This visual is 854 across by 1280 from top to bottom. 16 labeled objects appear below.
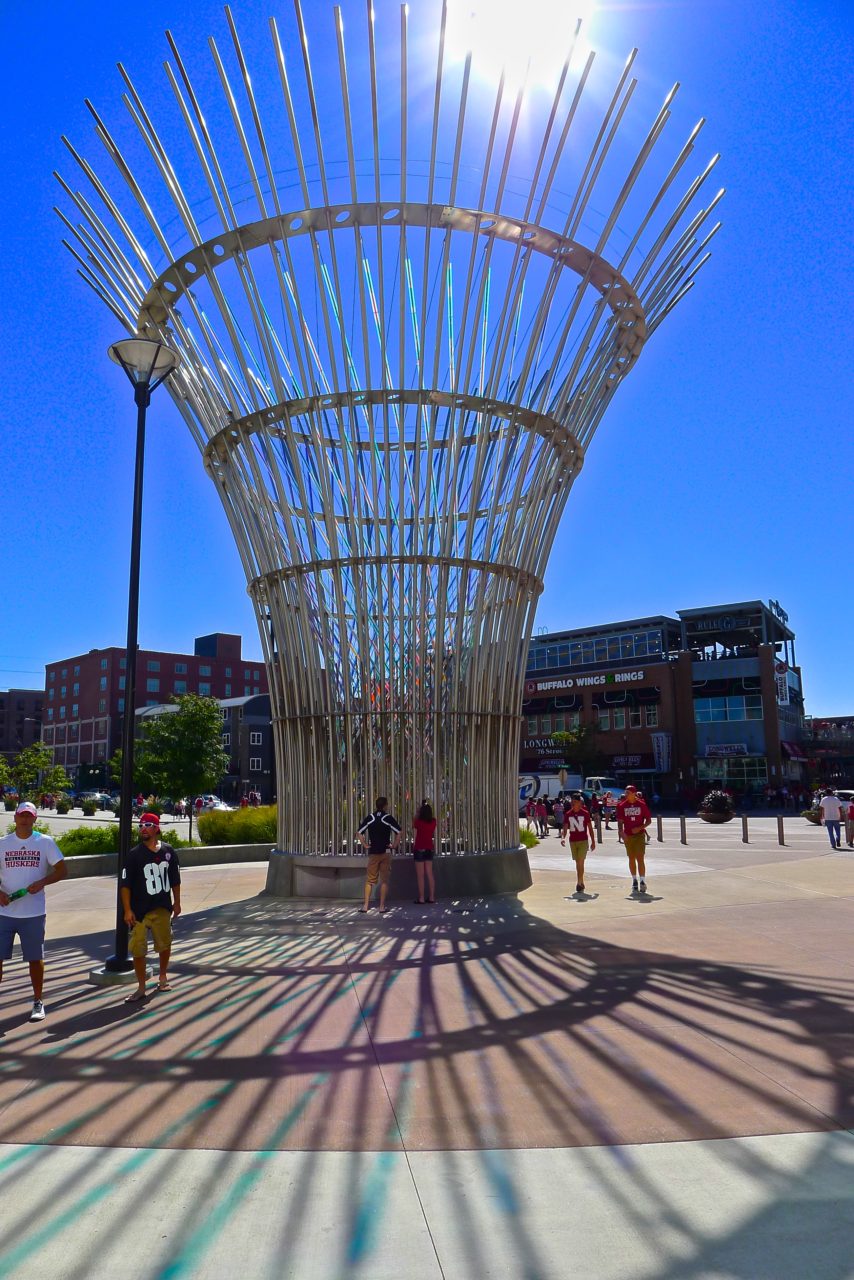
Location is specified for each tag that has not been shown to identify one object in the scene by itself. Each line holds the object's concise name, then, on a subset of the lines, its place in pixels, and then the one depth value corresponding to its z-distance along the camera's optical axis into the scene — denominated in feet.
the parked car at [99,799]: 190.21
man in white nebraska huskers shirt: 23.52
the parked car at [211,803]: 168.50
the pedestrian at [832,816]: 73.10
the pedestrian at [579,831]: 45.91
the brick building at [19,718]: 399.65
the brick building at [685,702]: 193.16
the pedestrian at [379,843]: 39.47
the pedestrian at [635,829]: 44.55
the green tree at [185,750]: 109.60
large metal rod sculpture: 40.27
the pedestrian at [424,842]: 41.88
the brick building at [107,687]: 293.43
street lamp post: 27.35
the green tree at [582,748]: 205.46
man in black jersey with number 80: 25.50
